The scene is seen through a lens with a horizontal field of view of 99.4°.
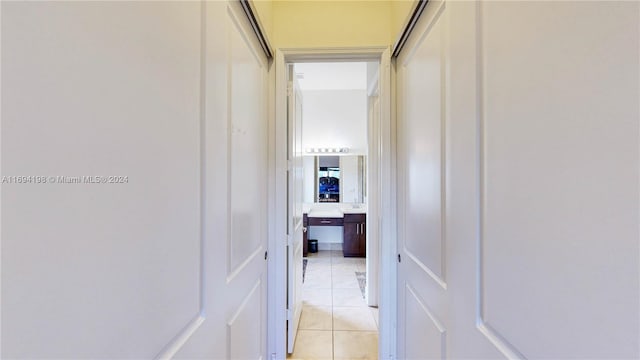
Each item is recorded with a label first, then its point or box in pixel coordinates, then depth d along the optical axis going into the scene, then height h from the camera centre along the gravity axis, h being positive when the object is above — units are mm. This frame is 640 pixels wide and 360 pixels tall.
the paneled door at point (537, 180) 422 +5
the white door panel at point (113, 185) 345 +5
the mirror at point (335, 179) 4770 +51
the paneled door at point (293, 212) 1932 -233
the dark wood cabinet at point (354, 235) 4402 -877
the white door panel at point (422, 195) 1104 -66
